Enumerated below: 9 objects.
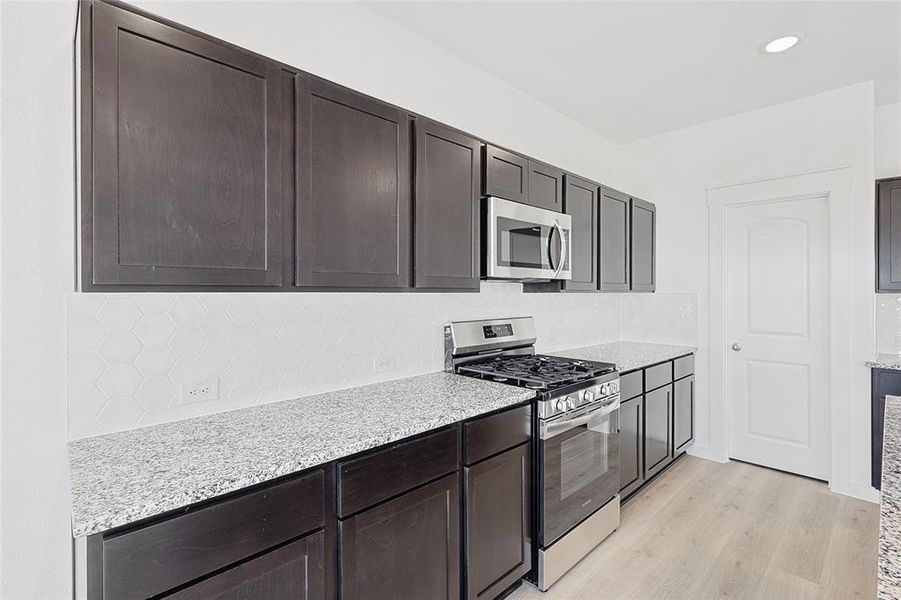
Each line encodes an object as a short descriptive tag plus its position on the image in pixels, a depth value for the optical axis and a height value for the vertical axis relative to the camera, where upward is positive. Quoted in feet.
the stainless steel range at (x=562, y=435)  7.14 -2.31
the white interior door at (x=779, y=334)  11.16 -0.94
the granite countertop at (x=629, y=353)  10.31 -1.39
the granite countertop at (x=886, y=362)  9.60 -1.39
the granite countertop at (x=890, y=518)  2.31 -1.44
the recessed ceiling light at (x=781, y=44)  8.28 +4.65
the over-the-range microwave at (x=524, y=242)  7.89 +1.05
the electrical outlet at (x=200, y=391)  5.50 -1.11
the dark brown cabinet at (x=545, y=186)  8.95 +2.26
